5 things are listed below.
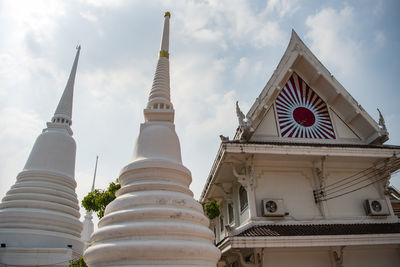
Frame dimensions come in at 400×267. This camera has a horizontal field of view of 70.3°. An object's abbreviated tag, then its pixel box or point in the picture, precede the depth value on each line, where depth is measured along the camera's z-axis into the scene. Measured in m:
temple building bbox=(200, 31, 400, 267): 9.78
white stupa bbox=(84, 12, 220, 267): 4.98
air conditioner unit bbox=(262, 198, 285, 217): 10.34
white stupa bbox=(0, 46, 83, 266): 9.91
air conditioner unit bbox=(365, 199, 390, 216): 11.31
